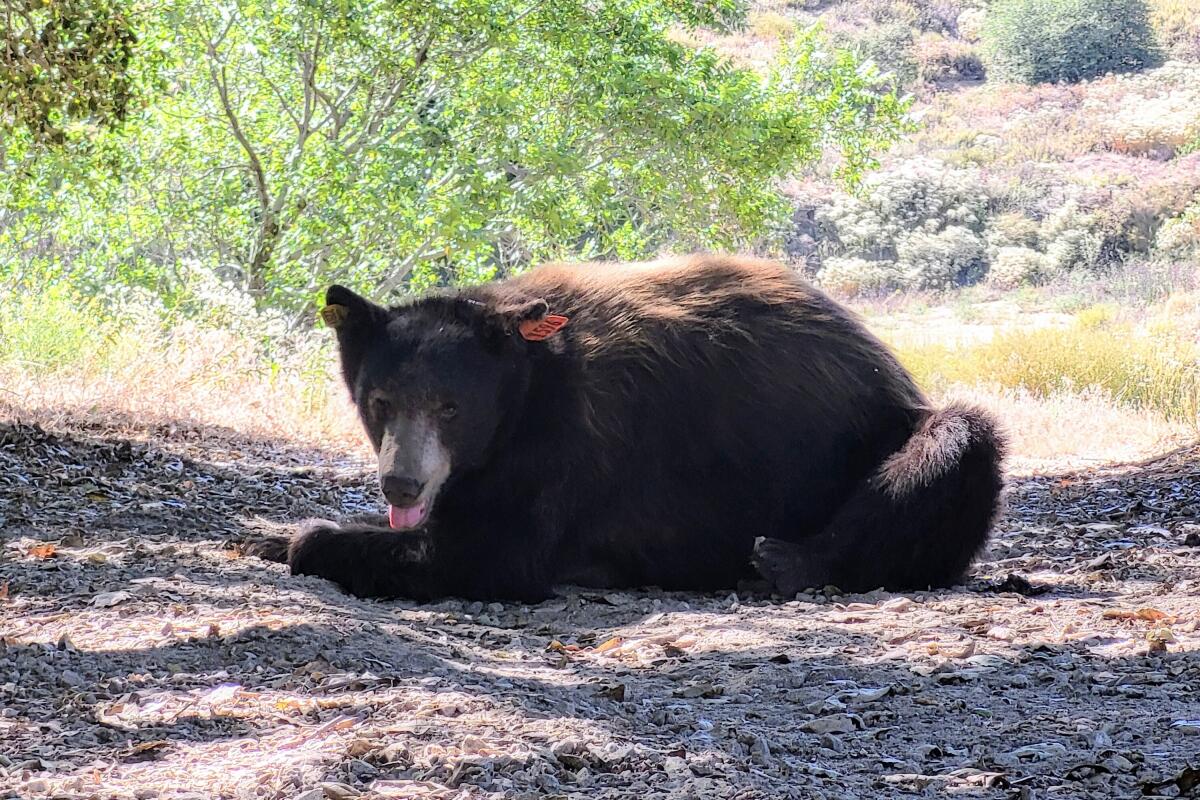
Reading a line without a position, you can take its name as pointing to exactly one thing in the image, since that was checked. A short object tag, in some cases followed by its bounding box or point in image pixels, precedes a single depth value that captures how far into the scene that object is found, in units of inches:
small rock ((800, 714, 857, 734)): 247.0
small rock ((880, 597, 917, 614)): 364.2
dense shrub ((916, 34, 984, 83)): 3809.1
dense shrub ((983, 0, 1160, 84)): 3646.7
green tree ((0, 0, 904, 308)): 1066.7
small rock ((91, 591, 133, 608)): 332.2
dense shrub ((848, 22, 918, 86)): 3693.4
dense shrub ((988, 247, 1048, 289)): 2529.5
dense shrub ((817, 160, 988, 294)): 2600.9
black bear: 395.2
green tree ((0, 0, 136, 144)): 484.4
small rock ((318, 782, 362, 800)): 196.5
